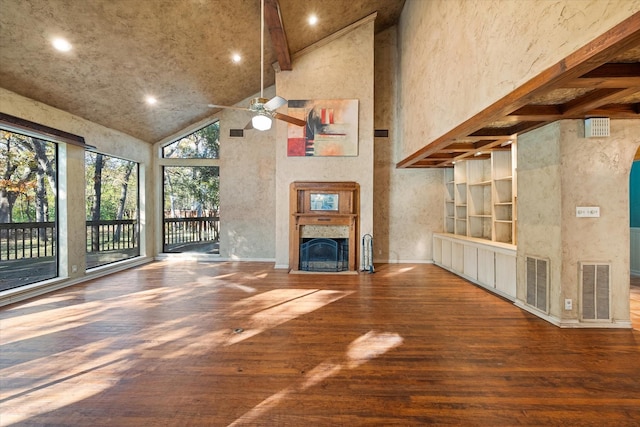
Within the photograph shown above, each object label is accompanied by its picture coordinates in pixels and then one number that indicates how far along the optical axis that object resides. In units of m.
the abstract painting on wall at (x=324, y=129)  6.38
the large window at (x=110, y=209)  5.79
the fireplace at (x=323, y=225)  6.27
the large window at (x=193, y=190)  7.56
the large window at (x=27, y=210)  4.39
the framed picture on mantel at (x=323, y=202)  6.34
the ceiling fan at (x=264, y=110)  3.39
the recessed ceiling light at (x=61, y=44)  3.75
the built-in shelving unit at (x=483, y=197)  5.07
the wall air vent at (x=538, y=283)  3.48
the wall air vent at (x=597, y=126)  3.13
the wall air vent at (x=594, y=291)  3.27
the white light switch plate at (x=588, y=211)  3.25
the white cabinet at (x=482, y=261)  4.32
